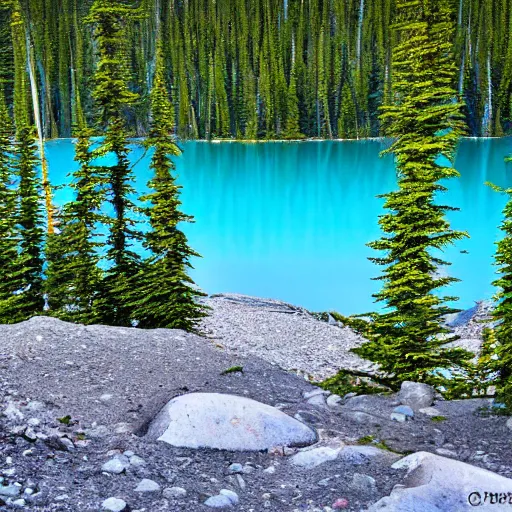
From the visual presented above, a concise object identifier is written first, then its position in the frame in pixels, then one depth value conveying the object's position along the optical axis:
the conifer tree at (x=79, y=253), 15.88
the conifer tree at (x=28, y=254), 17.62
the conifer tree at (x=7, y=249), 17.50
